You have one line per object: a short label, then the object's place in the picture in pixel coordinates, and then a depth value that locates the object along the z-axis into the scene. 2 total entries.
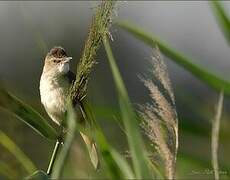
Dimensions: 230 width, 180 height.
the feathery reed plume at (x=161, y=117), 4.30
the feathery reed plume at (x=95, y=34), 4.45
